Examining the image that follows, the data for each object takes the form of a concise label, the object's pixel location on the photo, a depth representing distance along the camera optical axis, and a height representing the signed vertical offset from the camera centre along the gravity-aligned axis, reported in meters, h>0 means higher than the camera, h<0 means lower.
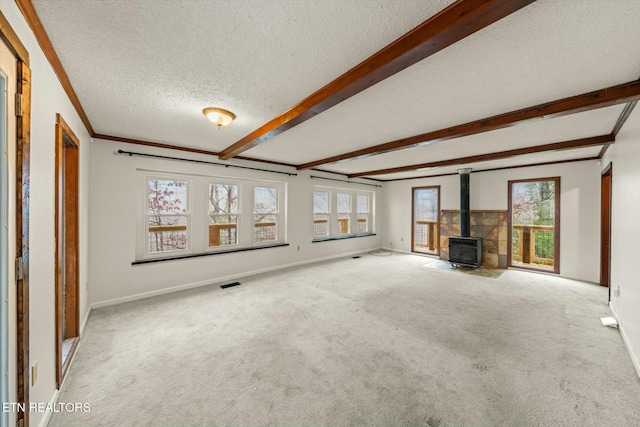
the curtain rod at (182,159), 3.46 +0.89
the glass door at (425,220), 6.85 -0.19
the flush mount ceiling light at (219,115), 2.43 +1.02
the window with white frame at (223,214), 4.44 -0.03
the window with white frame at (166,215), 3.81 -0.05
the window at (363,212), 7.40 +0.05
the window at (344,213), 6.91 +0.01
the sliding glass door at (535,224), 4.85 -0.20
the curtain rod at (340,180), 5.96 +0.92
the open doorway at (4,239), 1.03 -0.12
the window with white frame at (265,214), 5.07 -0.03
